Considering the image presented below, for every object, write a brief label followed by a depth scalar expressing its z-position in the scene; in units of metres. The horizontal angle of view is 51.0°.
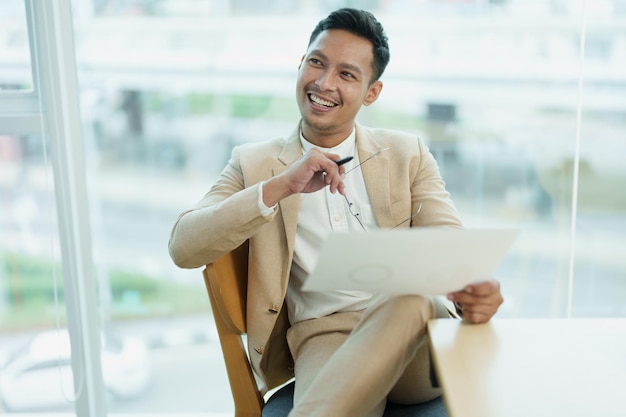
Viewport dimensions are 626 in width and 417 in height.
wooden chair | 1.58
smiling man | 1.62
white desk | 1.00
